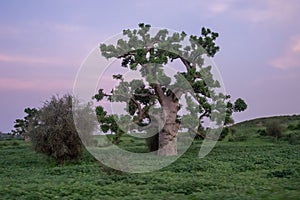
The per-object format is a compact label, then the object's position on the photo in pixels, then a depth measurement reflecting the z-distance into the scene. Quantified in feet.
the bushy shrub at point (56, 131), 98.37
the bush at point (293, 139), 163.02
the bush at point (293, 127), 212.64
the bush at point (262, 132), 206.28
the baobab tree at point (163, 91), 121.19
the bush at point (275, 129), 193.09
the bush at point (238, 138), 190.19
